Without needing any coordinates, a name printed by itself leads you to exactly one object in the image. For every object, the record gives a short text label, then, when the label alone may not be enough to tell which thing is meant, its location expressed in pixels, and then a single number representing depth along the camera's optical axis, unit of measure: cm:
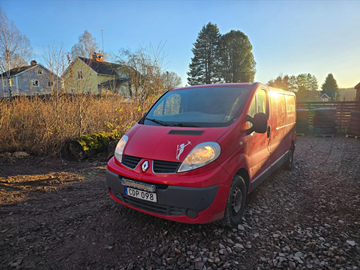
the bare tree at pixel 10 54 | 2217
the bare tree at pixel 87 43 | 3884
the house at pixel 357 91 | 2123
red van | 229
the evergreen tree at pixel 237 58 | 3409
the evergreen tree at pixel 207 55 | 3559
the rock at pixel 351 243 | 248
